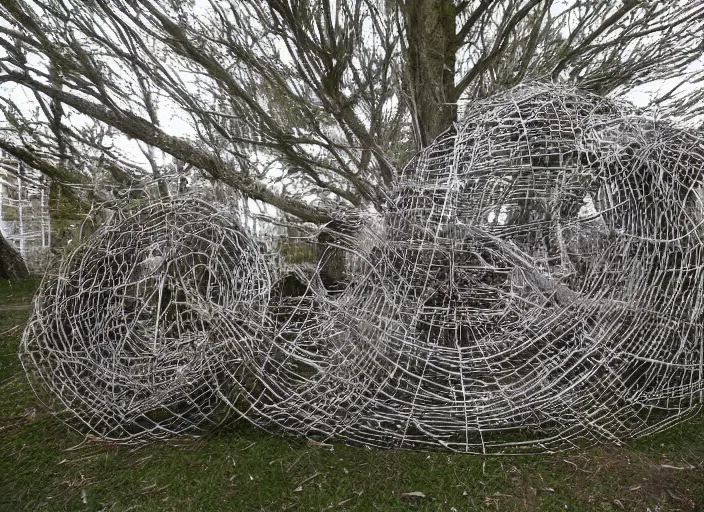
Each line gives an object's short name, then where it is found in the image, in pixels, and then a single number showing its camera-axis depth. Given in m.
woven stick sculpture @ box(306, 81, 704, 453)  1.49
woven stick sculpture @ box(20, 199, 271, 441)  1.50
